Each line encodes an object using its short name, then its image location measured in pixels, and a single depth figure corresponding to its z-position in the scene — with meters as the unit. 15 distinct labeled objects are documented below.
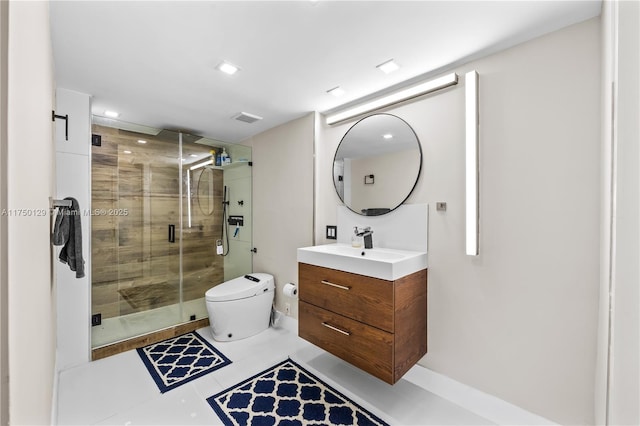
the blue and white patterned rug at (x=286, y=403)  1.65
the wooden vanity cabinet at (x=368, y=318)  1.66
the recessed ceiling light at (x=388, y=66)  1.74
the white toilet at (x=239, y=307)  2.57
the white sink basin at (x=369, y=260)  1.67
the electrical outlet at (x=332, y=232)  2.54
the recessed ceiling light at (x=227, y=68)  1.74
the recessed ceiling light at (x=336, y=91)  2.11
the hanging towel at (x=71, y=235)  1.39
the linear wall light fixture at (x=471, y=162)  1.67
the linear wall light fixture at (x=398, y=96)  1.79
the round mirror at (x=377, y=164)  2.05
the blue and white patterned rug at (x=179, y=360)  2.06
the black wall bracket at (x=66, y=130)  2.00
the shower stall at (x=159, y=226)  2.44
